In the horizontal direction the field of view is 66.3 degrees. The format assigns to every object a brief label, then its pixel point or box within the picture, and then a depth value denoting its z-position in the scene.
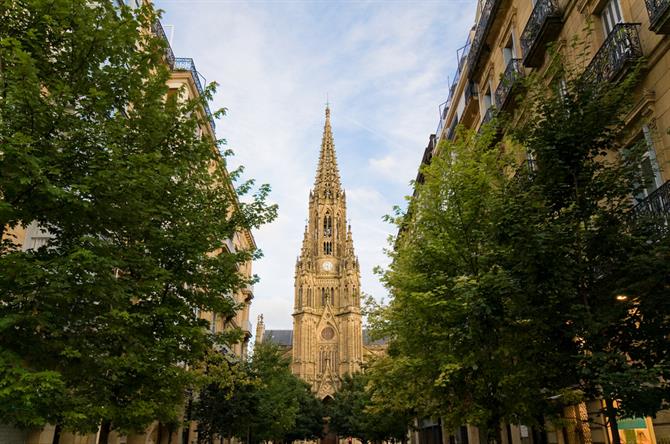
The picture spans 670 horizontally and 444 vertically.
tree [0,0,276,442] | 8.39
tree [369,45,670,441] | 8.12
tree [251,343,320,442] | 30.89
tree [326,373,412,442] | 33.16
